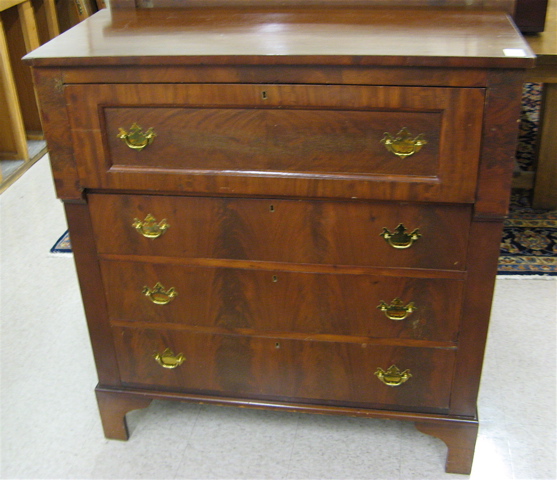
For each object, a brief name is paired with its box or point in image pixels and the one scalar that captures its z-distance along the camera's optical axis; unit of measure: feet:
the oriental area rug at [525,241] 8.08
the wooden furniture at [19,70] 10.30
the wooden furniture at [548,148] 8.71
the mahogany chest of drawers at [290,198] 4.32
